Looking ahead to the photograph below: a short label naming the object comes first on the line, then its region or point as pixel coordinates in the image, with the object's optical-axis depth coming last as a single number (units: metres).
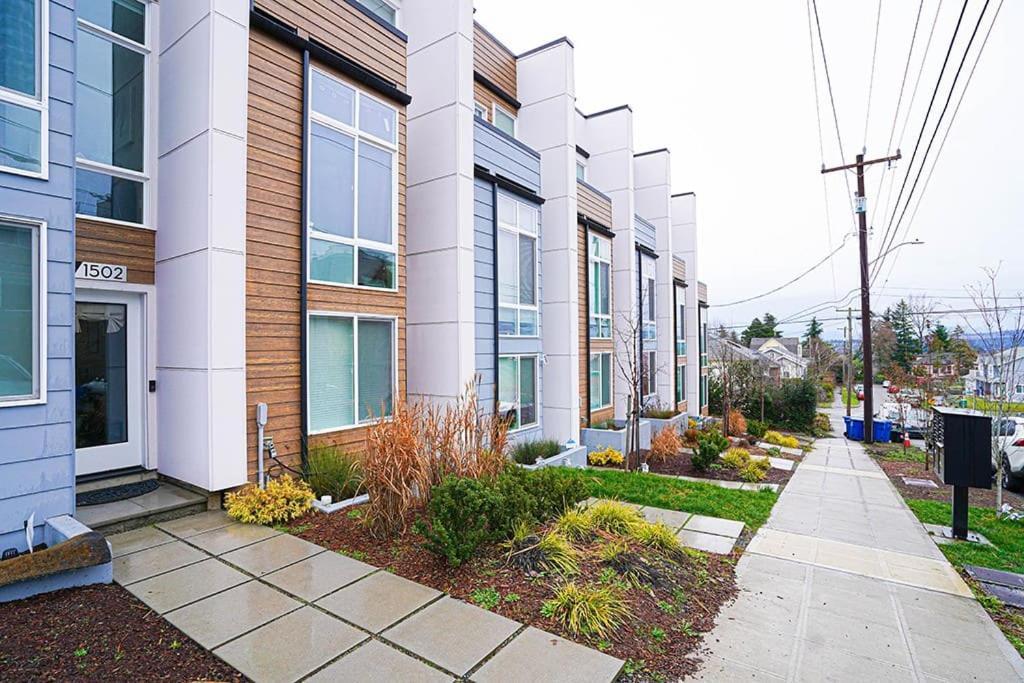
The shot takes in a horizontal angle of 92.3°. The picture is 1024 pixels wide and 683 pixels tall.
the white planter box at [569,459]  8.89
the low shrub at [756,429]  16.02
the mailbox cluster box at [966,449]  5.55
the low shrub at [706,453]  9.73
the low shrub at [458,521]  3.75
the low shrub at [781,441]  14.59
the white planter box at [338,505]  5.17
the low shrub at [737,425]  16.20
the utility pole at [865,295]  15.33
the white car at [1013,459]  9.18
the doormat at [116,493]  4.78
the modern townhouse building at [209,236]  4.99
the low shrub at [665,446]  11.53
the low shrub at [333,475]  5.52
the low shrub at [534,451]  8.99
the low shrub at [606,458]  10.89
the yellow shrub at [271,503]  4.86
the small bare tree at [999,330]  7.89
